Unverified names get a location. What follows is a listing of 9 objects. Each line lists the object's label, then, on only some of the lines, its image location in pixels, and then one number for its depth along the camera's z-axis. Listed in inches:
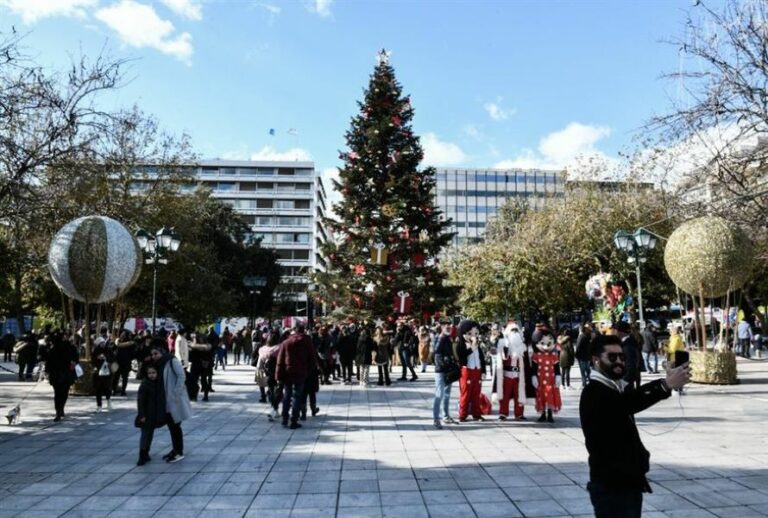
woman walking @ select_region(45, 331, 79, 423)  429.7
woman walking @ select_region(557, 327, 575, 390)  617.6
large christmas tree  1025.5
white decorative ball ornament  465.1
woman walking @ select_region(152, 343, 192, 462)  307.9
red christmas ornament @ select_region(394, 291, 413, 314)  984.9
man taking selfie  127.0
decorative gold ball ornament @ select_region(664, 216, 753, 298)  561.6
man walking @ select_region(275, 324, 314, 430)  404.5
